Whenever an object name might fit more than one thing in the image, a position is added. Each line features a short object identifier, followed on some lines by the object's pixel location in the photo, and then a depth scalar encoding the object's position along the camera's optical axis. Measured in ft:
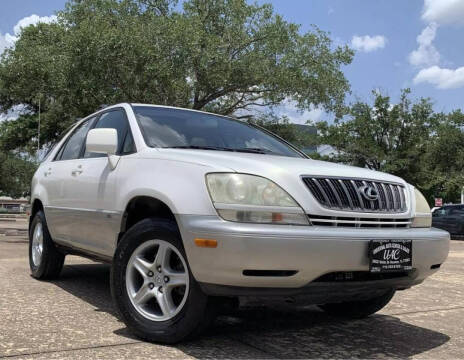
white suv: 9.83
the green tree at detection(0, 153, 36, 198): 150.82
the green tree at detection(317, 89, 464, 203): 123.13
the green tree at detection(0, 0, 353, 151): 43.57
